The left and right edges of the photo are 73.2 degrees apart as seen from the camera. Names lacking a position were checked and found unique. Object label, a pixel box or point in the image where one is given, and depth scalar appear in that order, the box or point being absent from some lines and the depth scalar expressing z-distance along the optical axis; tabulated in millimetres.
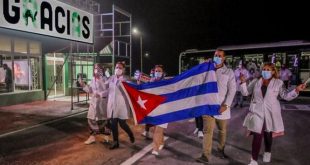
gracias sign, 7588
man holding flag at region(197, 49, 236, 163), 3940
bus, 12410
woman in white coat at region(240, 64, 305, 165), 3842
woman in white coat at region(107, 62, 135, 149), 4763
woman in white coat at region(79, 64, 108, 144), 5079
